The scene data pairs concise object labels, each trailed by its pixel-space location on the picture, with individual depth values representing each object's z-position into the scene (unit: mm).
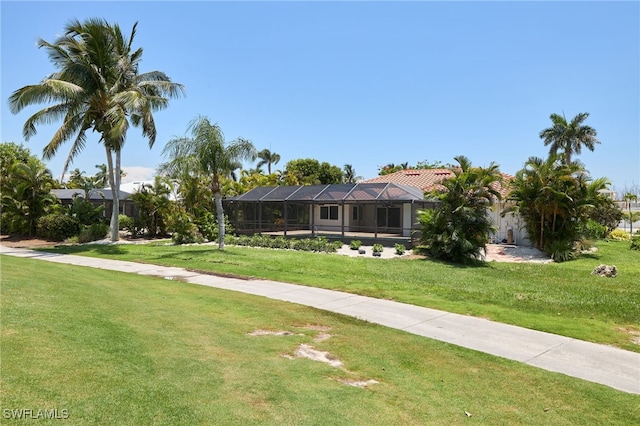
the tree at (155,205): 24625
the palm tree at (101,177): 56125
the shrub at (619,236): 29578
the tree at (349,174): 63191
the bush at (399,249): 18820
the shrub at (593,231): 20397
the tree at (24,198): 23812
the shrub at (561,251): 18766
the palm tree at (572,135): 40059
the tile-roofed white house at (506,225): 23628
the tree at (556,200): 19281
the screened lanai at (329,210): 22953
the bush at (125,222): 25578
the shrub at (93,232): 22594
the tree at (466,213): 16609
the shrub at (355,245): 20328
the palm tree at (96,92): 19109
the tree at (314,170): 50216
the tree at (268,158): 65500
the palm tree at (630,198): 30528
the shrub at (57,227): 22953
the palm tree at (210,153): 17875
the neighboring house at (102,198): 31031
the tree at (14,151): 41562
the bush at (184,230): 22297
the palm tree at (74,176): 45081
